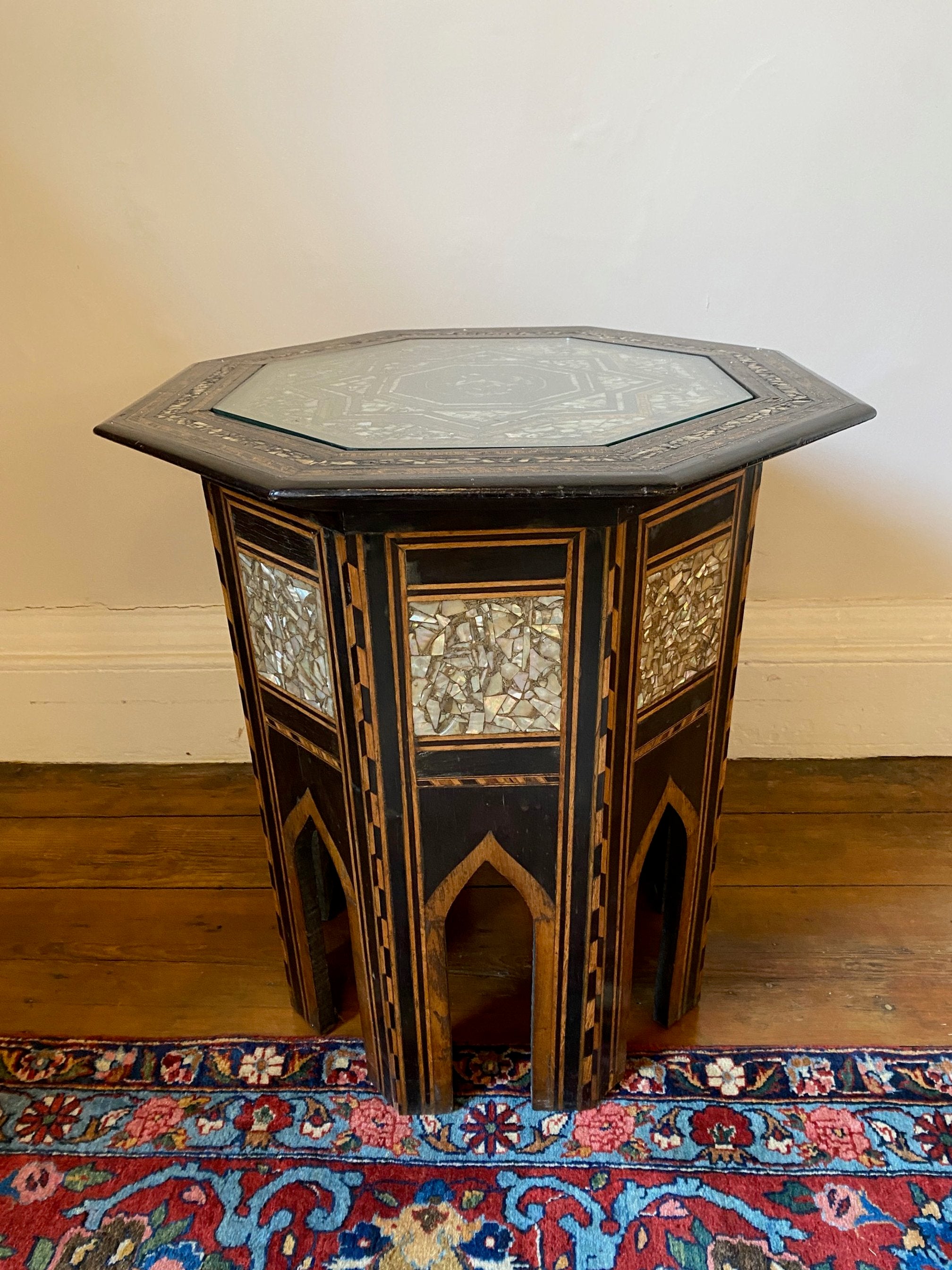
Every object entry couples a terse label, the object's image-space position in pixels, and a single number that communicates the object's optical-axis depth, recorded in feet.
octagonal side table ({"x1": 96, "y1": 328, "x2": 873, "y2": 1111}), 3.42
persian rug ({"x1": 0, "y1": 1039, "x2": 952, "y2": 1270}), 4.18
